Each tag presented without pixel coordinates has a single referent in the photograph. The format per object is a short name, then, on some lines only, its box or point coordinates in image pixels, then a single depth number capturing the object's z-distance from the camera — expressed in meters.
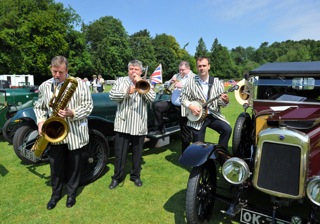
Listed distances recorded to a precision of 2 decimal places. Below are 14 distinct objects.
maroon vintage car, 2.47
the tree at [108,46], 48.56
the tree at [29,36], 31.39
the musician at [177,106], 5.03
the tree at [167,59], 63.52
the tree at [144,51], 58.97
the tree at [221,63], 73.56
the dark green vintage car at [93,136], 4.21
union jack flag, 6.89
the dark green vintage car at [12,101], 6.53
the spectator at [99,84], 18.73
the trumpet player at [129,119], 3.86
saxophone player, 3.40
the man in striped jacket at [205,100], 4.17
